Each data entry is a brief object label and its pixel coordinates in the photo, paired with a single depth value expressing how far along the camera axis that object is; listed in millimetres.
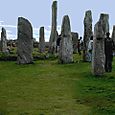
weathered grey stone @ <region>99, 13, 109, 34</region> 33638
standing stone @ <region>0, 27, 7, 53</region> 40400
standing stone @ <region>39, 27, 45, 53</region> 43031
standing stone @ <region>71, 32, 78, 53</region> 41250
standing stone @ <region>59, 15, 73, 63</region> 29209
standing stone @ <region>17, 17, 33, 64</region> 29234
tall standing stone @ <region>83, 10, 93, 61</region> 30797
